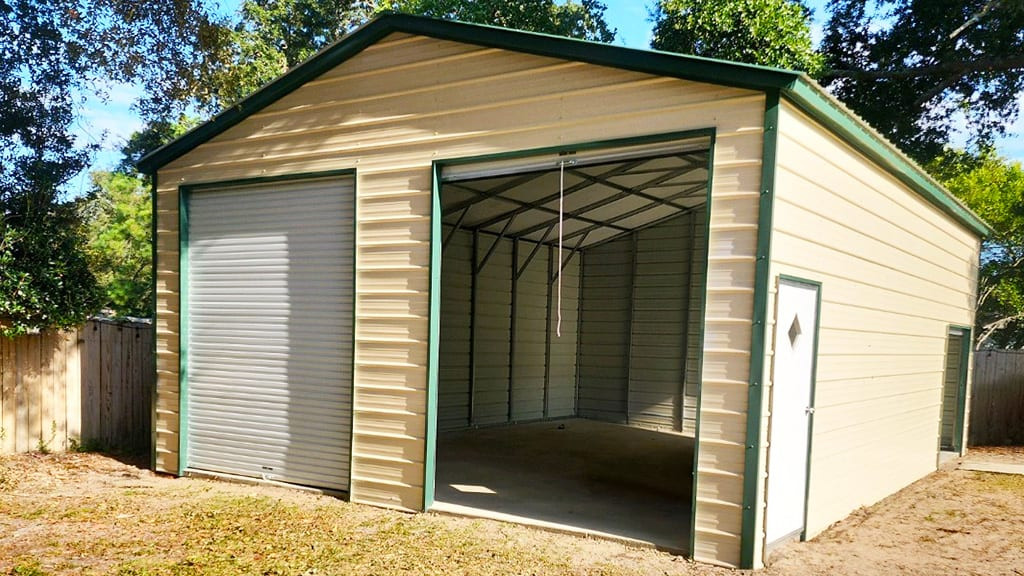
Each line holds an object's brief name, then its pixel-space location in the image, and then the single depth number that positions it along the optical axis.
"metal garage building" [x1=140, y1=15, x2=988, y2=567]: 4.80
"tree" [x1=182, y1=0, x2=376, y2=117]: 7.04
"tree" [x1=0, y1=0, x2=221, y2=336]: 6.90
